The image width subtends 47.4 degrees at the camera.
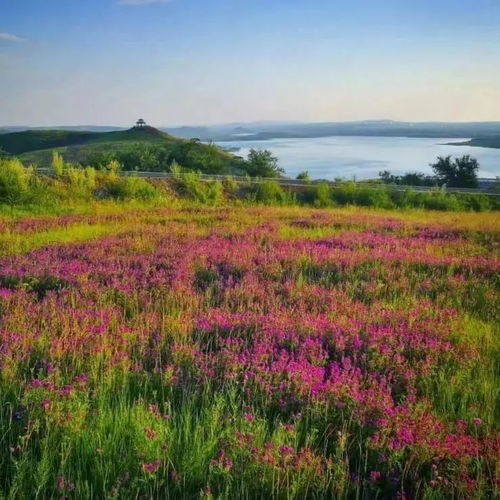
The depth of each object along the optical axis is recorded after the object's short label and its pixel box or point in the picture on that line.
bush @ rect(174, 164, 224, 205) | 24.15
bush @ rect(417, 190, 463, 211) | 26.99
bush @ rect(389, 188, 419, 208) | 27.05
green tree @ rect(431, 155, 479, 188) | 41.75
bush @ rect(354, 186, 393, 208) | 26.42
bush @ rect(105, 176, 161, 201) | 22.81
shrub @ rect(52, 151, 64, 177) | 23.50
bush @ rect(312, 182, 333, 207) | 26.03
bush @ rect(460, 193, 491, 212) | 27.92
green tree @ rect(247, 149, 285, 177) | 37.88
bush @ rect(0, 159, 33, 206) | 19.16
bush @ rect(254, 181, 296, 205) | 25.42
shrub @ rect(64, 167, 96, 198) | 21.62
